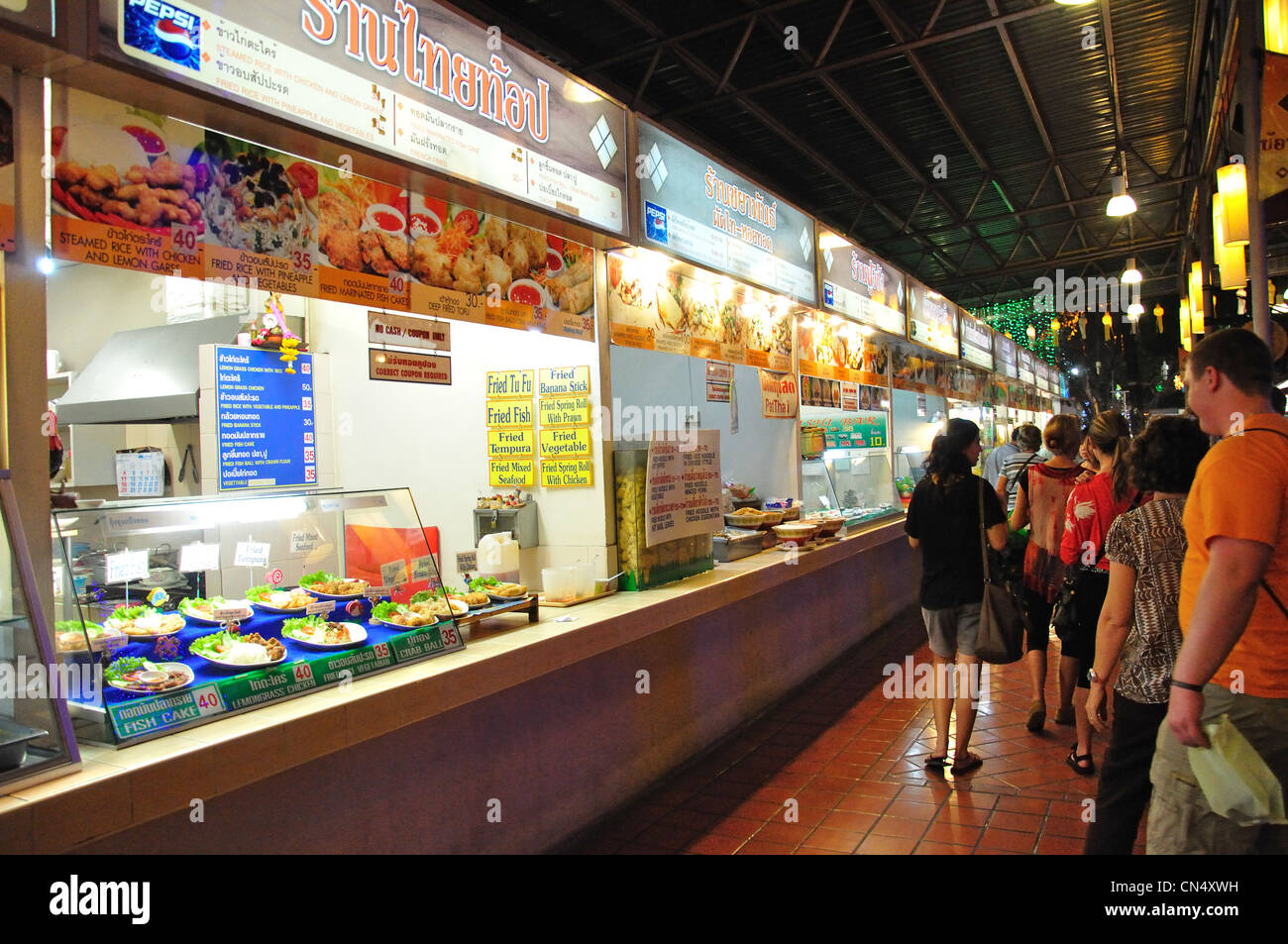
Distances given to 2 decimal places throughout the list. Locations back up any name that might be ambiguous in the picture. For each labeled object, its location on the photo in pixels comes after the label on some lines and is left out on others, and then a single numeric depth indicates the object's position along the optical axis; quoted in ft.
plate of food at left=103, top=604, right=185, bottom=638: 8.48
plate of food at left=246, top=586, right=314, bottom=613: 9.91
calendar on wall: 20.22
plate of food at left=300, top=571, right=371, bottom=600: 10.44
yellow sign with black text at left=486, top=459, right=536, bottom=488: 15.47
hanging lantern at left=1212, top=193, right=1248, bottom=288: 18.07
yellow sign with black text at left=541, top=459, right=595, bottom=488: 14.78
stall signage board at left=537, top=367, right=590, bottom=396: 14.78
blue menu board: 18.63
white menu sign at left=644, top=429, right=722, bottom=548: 14.92
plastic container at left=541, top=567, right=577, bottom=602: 13.71
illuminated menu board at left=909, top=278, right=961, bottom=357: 31.63
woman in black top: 14.85
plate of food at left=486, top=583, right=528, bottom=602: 12.52
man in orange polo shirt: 6.53
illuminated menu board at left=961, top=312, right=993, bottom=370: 39.83
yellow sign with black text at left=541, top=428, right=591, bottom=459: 14.75
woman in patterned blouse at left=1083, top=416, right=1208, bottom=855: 8.86
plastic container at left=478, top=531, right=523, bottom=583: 14.19
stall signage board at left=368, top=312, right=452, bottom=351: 11.14
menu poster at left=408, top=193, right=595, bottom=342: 11.28
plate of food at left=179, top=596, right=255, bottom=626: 9.22
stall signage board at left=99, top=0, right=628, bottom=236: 8.11
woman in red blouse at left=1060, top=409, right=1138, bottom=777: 13.78
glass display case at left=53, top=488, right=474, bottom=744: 7.59
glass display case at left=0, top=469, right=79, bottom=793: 6.54
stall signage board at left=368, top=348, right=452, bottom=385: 11.53
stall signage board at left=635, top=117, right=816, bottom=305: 15.40
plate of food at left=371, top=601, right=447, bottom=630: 10.34
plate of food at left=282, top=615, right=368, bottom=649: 9.36
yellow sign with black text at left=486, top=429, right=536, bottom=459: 15.43
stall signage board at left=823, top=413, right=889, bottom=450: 29.14
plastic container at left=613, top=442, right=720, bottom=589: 14.70
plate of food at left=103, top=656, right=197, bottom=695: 7.50
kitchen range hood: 19.39
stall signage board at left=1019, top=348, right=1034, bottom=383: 57.74
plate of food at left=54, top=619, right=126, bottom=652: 7.38
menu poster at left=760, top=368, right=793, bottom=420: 21.40
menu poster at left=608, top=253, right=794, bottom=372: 15.44
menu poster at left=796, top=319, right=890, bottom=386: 23.63
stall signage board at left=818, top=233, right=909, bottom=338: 23.71
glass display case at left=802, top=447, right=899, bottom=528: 25.85
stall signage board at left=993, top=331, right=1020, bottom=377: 48.49
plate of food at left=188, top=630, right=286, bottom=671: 8.43
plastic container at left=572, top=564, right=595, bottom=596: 13.98
